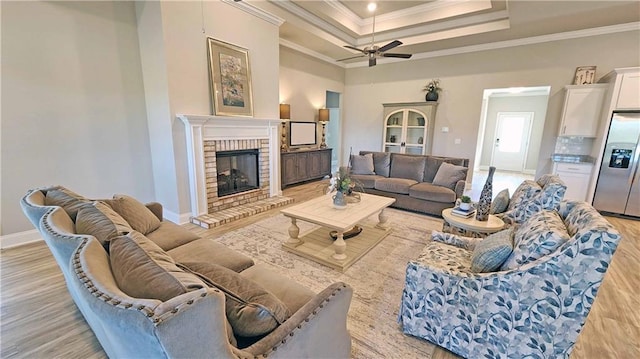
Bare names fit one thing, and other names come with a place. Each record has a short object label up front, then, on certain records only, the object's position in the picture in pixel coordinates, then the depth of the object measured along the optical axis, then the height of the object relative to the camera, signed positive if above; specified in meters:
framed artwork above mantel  3.93 +0.76
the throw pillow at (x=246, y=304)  0.99 -0.66
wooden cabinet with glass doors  6.35 +0.15
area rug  1.81 -1.37
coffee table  2.76 -1.22
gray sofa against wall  4.21 -0.79
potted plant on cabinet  6.24 +1.01
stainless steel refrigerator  4.16 -0.48
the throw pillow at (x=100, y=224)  1.36 -0.53
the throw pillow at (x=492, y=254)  1.64 -0.73
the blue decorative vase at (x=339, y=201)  3.10 -0.79
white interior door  8.76 -0.16
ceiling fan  3.98 +1.18
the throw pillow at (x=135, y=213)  2.21 -0.72
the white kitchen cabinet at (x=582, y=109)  4.60 +0.48
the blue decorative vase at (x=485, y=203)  2.67 -0.67
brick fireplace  3.83 -0.31
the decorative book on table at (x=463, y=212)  2.80 -0.81
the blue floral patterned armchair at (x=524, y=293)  1.32 -0.89
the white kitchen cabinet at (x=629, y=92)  4.09 +0.70
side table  2.54 -0.85
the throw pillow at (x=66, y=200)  1.75 -0.51
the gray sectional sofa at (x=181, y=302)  0.69 -0.54
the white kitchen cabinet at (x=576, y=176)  4.65 -0.69
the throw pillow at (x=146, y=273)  0.85 -0.50
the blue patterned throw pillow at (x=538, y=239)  1.43 -0.57
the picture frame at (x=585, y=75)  4.71 +1.08
